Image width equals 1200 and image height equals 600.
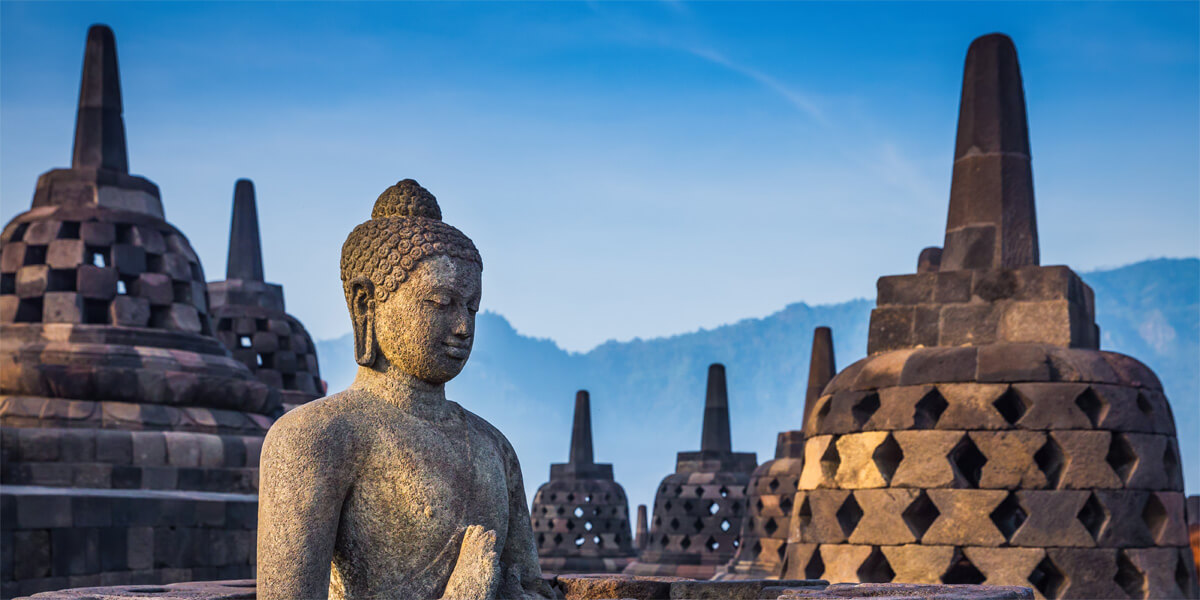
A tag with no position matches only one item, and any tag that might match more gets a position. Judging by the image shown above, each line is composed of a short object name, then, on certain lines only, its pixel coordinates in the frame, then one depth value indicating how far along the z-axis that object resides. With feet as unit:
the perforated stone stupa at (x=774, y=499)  58.08
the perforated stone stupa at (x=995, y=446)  24.44
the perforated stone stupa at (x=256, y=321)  67.46
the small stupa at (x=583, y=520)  84.48
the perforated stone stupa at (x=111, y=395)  33.99
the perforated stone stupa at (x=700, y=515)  76.28
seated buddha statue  13.06
